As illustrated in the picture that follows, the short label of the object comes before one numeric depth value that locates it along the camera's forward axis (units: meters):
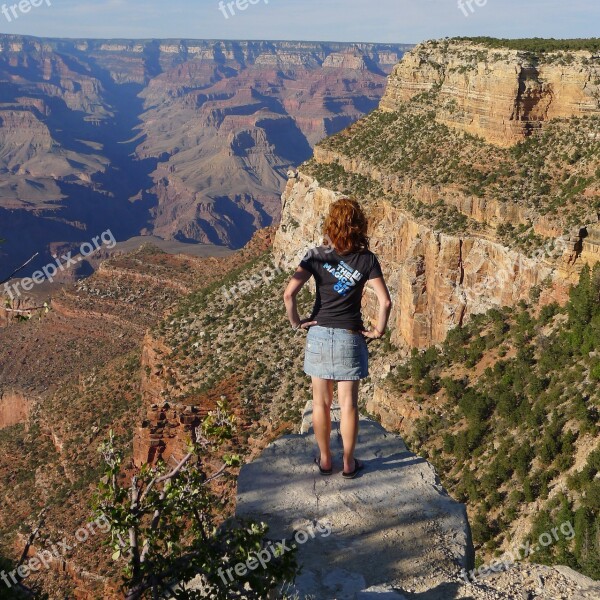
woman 9.55
